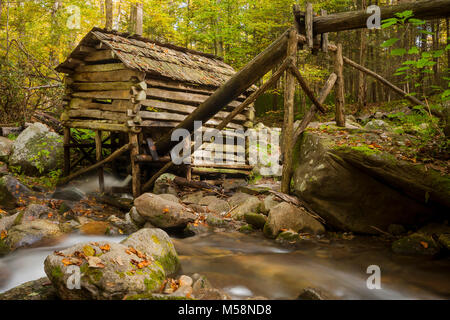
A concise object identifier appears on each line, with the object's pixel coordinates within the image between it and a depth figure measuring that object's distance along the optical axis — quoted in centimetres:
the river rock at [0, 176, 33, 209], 733
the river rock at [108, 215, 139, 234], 614
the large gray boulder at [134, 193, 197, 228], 584
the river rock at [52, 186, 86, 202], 851
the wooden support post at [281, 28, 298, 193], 590
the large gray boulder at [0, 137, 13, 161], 1040
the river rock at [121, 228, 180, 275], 392
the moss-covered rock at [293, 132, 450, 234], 463
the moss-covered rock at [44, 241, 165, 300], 301
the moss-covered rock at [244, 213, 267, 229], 596
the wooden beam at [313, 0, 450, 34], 488
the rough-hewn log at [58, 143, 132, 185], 872
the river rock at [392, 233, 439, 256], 454
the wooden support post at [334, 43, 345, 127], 682
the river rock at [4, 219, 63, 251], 529
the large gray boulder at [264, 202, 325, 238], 551
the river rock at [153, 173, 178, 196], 858
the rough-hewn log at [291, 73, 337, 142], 631
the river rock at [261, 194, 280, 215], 625
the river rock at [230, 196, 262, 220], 655
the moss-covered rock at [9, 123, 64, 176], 1024
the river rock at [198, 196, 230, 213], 734
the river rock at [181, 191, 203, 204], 791
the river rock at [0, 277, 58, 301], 326
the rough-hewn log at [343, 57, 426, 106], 692
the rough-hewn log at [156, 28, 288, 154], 630
